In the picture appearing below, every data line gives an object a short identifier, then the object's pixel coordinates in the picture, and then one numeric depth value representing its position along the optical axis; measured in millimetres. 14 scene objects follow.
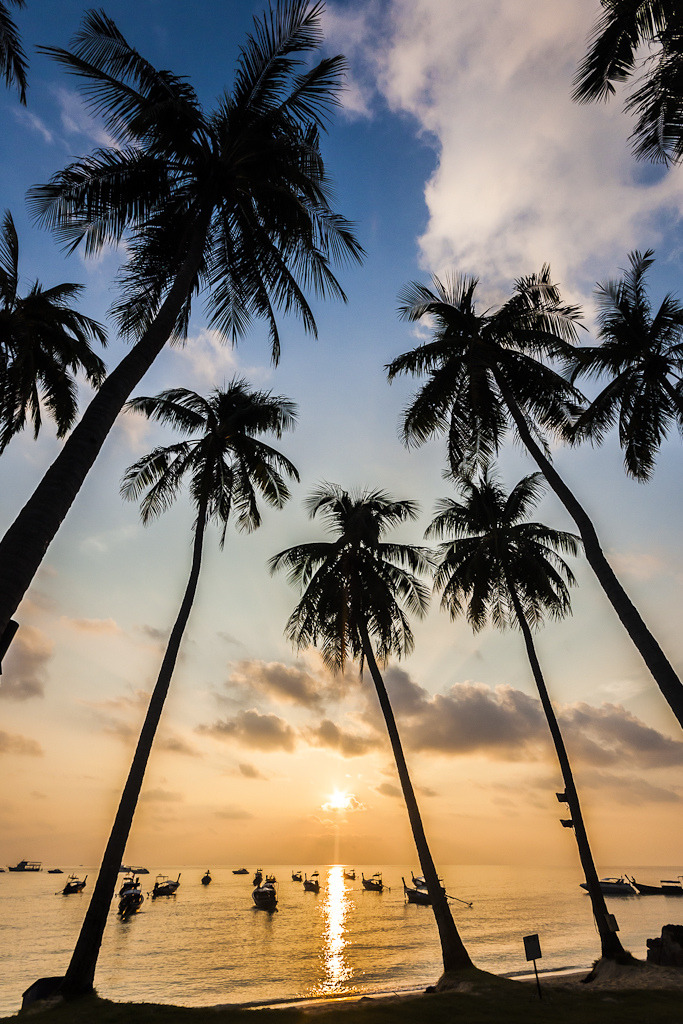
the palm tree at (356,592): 20328
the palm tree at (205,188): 10094
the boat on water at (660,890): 93000
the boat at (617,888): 94750
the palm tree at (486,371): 16531
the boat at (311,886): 109938
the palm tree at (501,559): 20203
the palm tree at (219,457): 18359
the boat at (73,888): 109500
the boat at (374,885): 114875
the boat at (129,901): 67750
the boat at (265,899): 71188
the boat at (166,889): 95912
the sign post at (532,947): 11836
